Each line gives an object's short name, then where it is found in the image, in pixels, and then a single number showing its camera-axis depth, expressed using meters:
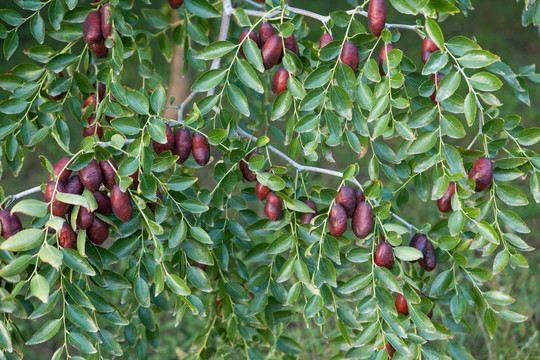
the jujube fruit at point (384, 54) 1.41
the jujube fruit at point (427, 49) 1.43
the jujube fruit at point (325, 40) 1.43
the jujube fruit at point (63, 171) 1.38
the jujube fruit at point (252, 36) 1.45
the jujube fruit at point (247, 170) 1.47
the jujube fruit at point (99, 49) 1.49
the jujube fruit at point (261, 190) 1.45
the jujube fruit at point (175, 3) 1.56
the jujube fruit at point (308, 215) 1.46
